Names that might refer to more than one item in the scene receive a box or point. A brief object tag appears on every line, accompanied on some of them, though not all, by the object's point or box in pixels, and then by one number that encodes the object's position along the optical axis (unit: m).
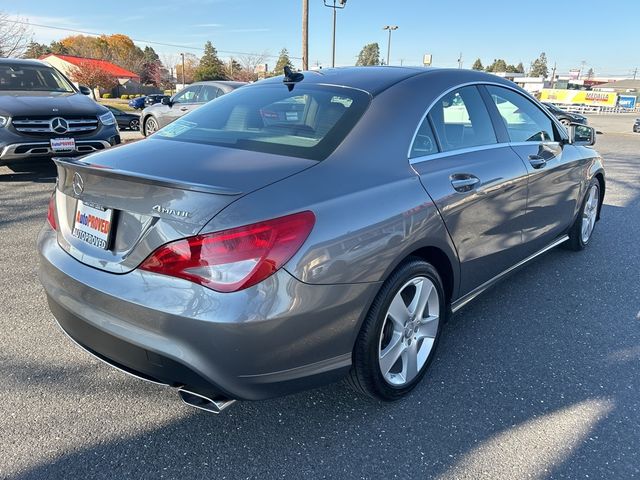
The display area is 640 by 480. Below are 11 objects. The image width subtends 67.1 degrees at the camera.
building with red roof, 56.50
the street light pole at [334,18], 22.65
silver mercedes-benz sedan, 1.75
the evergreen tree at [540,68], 130.79
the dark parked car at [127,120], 18.38
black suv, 6.04
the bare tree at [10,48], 24.88
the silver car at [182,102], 10.82
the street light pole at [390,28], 45.72
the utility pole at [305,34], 16.77
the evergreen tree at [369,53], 122.25
